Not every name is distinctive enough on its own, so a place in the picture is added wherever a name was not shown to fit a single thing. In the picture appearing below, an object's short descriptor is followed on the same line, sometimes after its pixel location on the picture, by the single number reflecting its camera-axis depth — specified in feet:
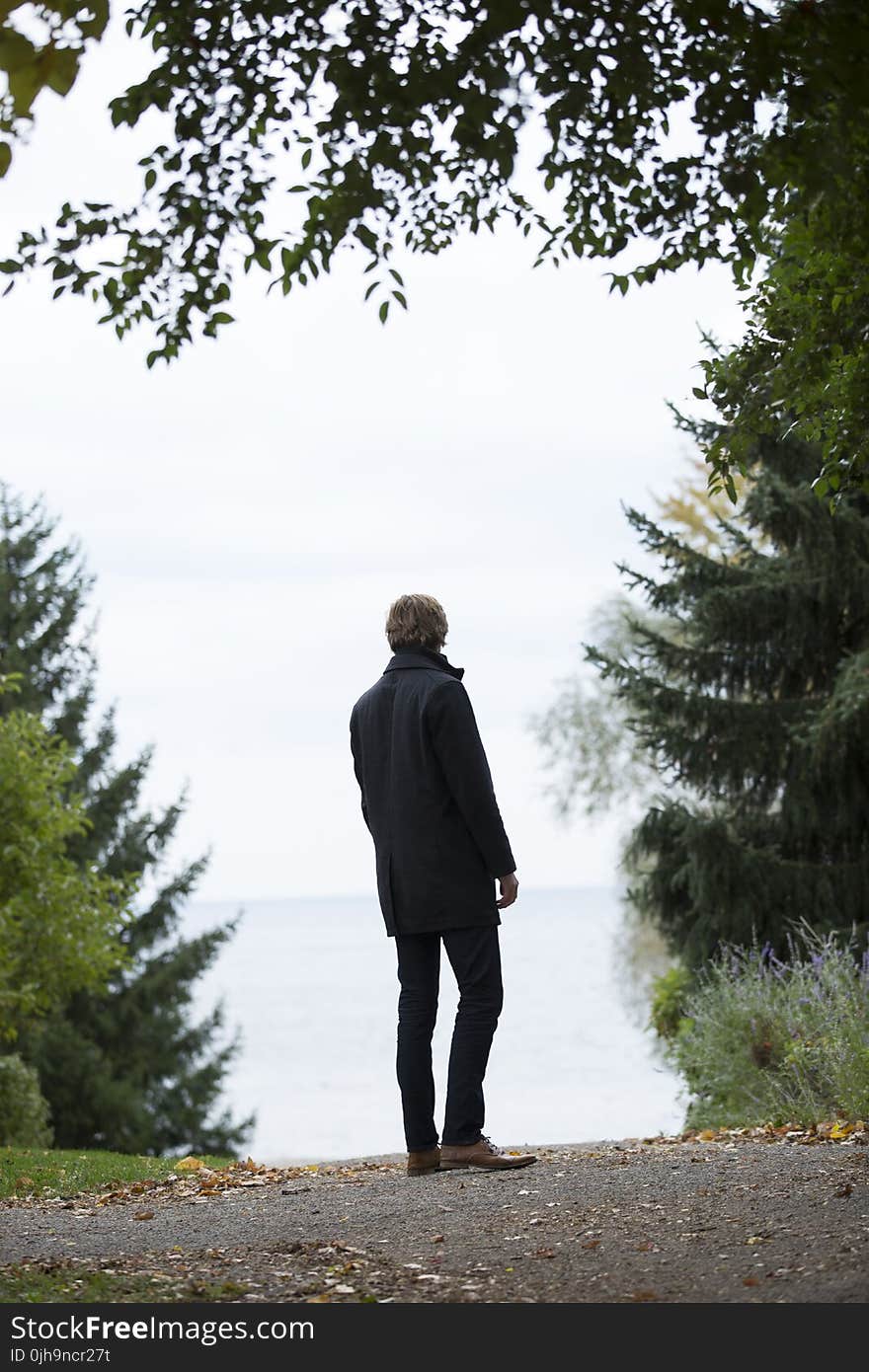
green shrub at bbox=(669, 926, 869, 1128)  48.88
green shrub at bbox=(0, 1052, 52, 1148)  72.38
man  35.76
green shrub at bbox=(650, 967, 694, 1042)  81.87
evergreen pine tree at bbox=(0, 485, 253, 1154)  138.41
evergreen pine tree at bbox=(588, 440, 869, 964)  76.74
